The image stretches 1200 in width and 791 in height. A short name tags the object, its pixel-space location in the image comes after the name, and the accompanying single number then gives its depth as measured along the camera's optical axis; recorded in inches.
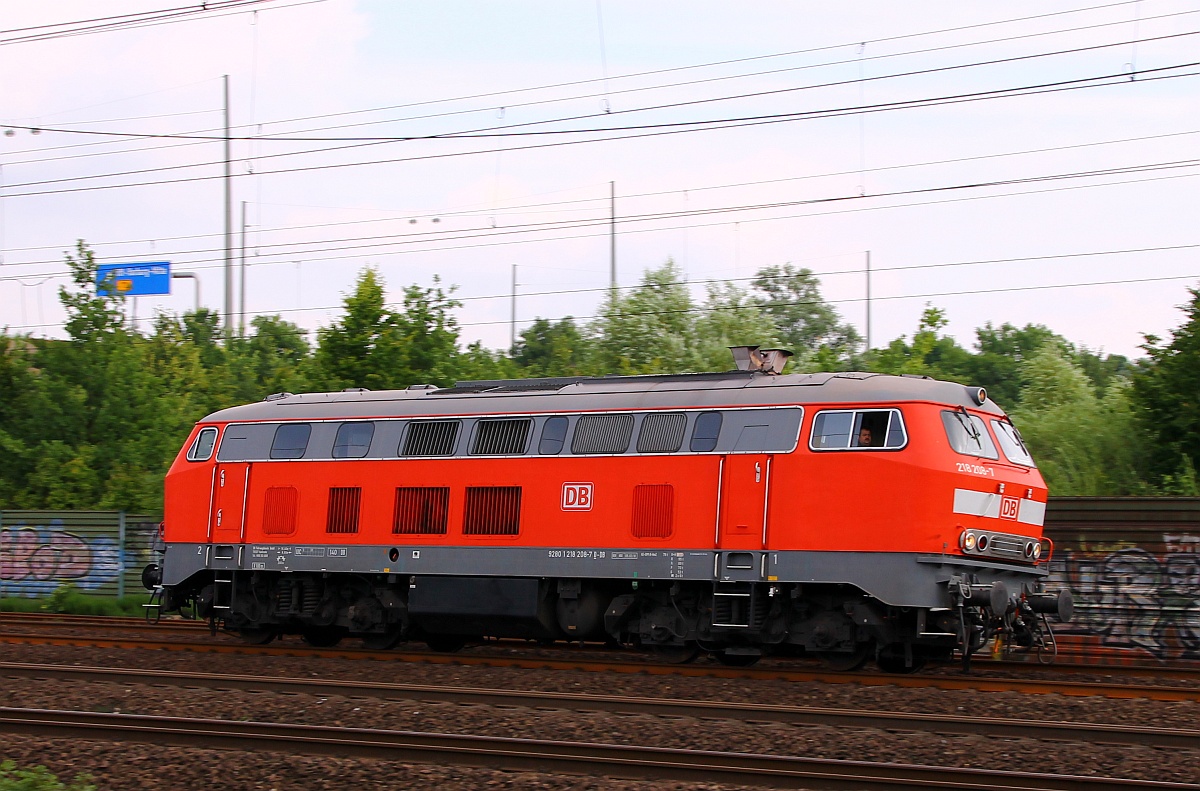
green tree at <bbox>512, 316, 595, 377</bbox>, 1596.9
